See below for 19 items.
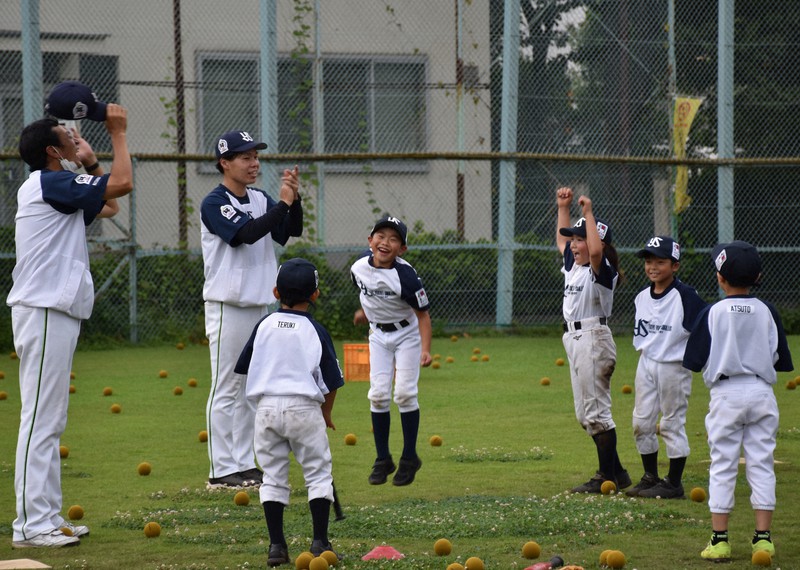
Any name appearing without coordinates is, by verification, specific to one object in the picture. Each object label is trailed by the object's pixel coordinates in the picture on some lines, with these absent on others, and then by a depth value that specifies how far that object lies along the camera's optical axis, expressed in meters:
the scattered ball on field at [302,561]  12.28
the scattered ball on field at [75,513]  15.40
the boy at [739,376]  12.91
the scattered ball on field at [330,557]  12.42
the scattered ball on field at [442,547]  12.88
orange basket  28.42
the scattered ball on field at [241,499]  16.02
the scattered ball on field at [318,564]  12.09
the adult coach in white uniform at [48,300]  14.03
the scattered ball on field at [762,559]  12.34
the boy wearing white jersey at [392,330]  17.55
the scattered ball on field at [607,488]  16.47
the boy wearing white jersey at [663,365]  16.19
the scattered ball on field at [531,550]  12.56
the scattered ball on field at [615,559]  12.27
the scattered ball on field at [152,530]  14.09
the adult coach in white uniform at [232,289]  17.17
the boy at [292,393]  12.91
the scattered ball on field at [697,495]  16.02
